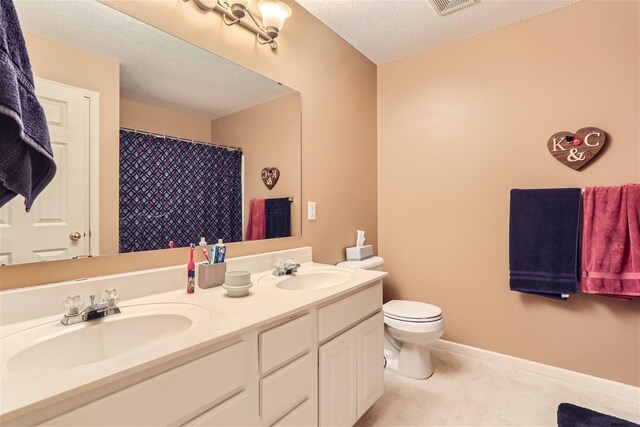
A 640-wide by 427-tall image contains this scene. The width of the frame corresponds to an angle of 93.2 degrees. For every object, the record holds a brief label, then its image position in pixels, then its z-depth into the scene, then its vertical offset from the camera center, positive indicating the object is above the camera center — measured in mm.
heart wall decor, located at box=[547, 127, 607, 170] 1881 +435
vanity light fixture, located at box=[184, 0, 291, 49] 1472 +1021
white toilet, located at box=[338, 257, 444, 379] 1969 -791
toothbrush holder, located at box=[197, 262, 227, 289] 1293 -261
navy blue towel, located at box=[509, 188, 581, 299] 1906 -182
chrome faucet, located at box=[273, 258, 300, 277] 1575 -280
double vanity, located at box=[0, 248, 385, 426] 639 -383
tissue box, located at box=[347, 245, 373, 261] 2322 -300
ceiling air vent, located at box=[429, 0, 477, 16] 1927 +1355
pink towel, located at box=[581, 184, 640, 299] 1732 -168
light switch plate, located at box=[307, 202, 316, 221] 2012 +22
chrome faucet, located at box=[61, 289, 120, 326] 909 -293
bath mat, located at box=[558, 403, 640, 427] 1586 -1107
